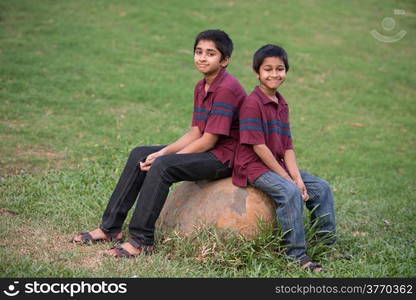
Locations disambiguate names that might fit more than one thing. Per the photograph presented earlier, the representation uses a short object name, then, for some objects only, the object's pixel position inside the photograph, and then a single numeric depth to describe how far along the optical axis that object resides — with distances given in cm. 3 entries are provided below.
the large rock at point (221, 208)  935
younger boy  912
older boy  916
